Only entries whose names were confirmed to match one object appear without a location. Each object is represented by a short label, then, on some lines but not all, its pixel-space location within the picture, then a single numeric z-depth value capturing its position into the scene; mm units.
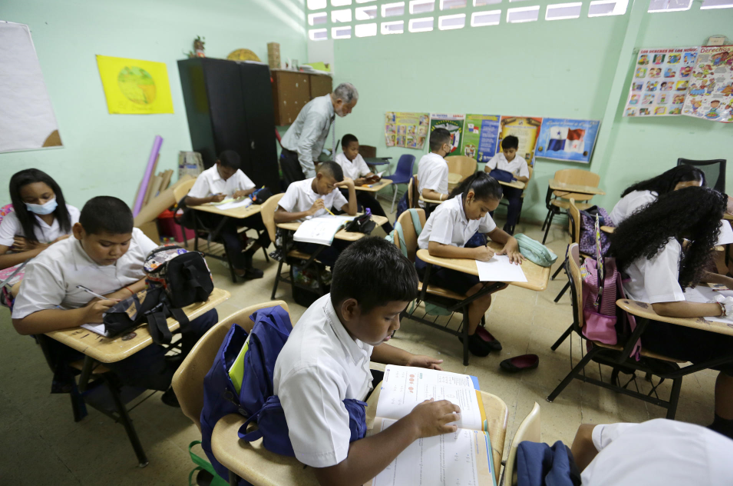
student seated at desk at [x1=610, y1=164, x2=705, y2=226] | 2535
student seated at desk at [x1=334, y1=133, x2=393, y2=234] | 3713
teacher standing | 3449
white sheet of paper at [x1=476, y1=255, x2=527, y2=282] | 1657
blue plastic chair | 5367
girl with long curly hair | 1413
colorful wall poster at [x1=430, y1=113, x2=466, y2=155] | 5036
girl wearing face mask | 1903
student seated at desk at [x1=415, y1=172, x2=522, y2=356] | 1881
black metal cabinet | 3945
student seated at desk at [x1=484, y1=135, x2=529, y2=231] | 4293
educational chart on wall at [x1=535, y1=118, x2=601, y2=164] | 4234
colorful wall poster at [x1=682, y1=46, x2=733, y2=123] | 3447
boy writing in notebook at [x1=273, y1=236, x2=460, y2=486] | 674
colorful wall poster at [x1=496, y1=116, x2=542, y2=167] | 4527
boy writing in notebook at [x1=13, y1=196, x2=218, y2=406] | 1172
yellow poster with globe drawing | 3340
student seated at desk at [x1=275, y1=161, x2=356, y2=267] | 2453
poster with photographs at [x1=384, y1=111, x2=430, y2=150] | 5352
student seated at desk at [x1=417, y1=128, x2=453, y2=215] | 3289
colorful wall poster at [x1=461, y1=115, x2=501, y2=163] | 4797
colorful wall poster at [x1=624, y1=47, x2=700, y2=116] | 3598
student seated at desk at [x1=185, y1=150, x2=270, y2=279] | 2988
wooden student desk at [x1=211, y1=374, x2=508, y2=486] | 730
